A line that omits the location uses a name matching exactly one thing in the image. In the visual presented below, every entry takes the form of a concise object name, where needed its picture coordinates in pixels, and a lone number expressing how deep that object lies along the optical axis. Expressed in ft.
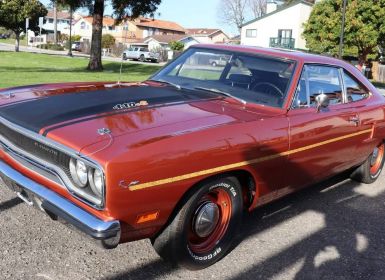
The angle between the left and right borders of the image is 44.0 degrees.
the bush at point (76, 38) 224.29
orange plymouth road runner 9.43
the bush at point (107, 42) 197.36
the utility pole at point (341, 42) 77.03
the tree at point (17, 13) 127.13
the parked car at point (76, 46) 188.44
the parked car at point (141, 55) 150.10
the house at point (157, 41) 245.04
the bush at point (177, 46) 186.29
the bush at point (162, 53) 165.66
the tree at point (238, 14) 238.27
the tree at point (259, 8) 240.32
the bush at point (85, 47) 180.55
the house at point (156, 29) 290.35
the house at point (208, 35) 266.79
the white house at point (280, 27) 147.74
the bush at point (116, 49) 182.54
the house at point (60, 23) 328.90
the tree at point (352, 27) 98.02
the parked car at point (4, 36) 305.88
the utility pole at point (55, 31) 196.50
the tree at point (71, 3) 72.84
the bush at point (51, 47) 182.16
